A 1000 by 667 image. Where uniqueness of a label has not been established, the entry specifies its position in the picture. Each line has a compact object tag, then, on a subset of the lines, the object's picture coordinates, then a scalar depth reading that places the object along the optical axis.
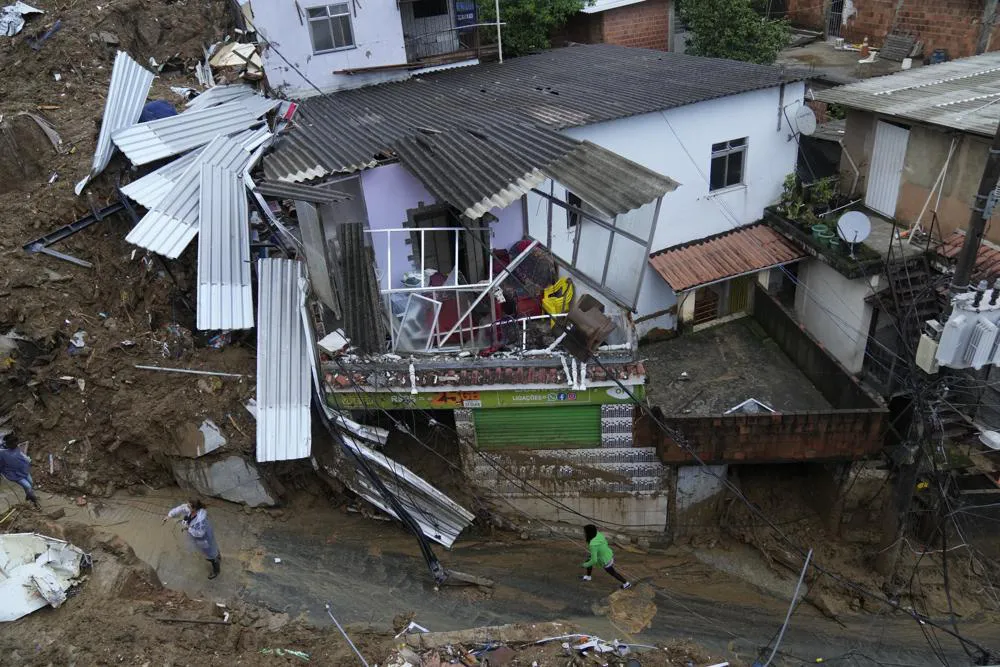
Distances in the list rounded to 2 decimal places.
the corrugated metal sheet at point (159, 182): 11.86
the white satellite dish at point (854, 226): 13.20
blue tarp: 14.30
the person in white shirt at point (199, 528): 9.57
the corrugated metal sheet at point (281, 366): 10.80
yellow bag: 11.76
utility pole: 8.38
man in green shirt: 10.95
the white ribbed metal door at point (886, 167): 14.19
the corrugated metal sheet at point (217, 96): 15.46
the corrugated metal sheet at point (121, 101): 12.67
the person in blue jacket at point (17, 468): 9.78
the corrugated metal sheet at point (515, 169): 9.94
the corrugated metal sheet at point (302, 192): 9.90
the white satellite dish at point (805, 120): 14.91
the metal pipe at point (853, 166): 15.36
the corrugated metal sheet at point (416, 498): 11.48
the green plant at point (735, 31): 20.64
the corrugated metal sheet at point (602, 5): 22.44
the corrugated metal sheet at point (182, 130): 12.68
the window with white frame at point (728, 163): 15.12
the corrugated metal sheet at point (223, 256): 11.15
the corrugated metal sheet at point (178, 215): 11.15
